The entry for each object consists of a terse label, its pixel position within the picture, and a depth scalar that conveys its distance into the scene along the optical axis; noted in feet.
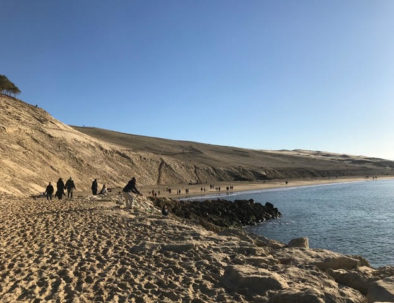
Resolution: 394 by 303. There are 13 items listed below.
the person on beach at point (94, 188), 97.75
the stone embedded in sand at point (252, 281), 25.09
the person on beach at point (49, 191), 81.52
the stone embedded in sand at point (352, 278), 27.43
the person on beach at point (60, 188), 83.44
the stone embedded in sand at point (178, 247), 35.60
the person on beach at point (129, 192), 68.08
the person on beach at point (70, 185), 87.71
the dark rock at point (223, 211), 96.07
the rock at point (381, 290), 23.54
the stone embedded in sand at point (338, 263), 33.45
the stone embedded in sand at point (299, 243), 46.96
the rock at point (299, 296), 21.15
